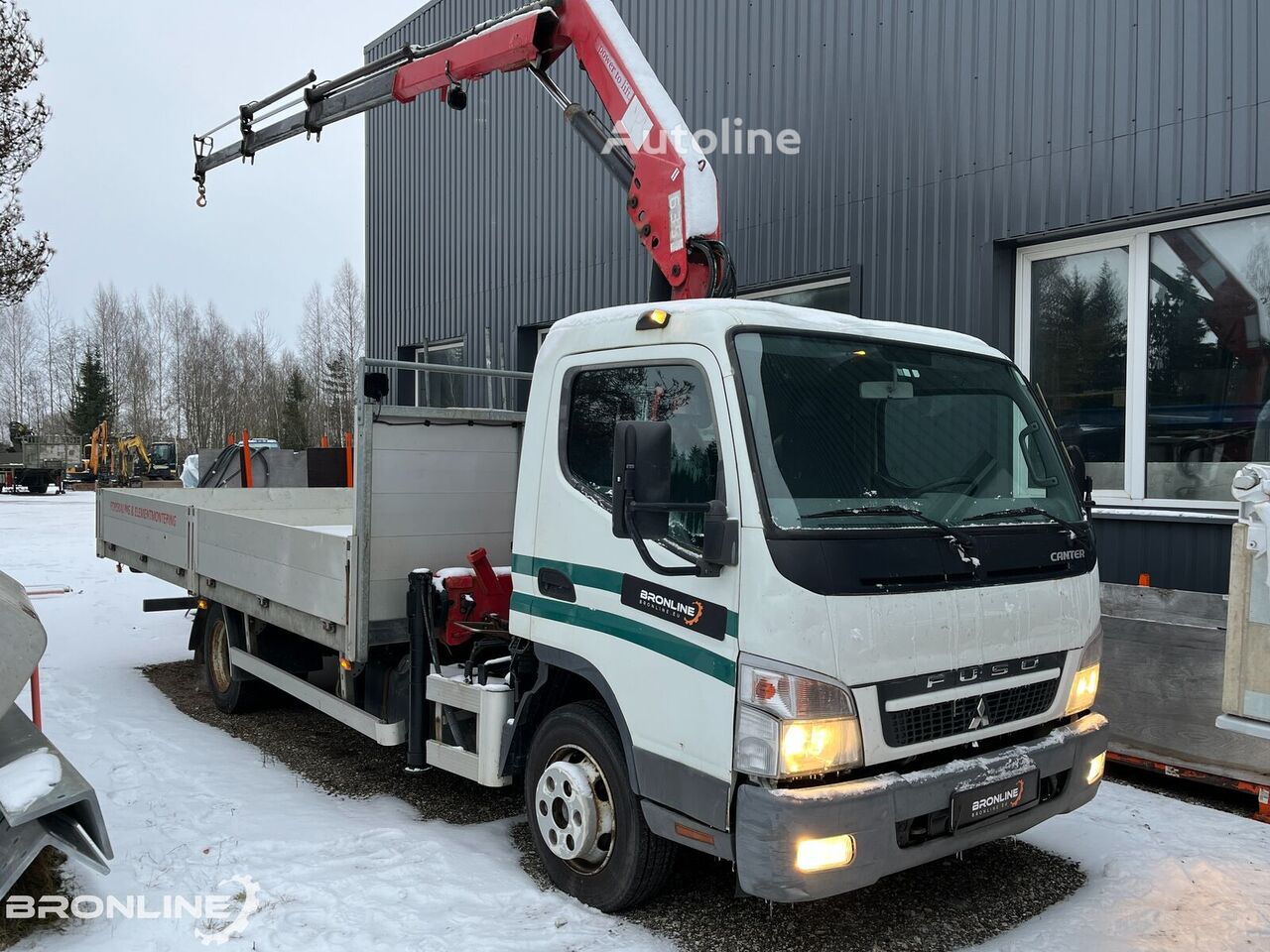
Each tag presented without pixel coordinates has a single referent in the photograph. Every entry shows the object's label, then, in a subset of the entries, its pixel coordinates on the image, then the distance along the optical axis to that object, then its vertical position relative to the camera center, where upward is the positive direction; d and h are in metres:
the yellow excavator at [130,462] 39.28 -1.30
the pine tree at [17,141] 11.95 +3.57
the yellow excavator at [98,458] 41.16 -1.18
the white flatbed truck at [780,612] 3.17 -0.63
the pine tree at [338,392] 54.72 +2.28
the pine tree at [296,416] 54.66 +0.92
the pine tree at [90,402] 53.16 +1.57
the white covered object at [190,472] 14.98 -0.64
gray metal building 6.16 +1.75
